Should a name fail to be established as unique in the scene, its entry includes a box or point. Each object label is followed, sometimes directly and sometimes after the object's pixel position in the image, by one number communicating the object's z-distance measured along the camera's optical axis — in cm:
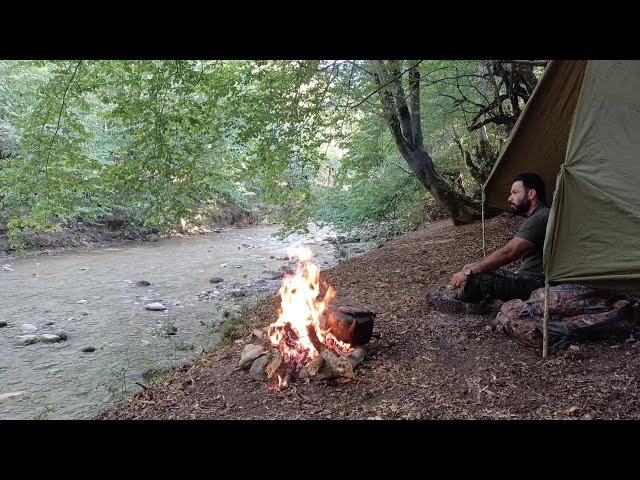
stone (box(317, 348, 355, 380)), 349
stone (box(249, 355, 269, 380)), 372
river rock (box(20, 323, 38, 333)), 671
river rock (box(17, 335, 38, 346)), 624
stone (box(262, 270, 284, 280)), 1033
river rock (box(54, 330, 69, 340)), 644
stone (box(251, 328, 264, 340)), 444
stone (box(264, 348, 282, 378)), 363
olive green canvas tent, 320
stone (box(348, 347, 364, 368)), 372
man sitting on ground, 402
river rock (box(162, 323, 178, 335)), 655
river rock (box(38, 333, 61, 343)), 632
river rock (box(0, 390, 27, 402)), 466
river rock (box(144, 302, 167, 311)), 782
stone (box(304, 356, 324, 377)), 355
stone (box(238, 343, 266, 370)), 391
